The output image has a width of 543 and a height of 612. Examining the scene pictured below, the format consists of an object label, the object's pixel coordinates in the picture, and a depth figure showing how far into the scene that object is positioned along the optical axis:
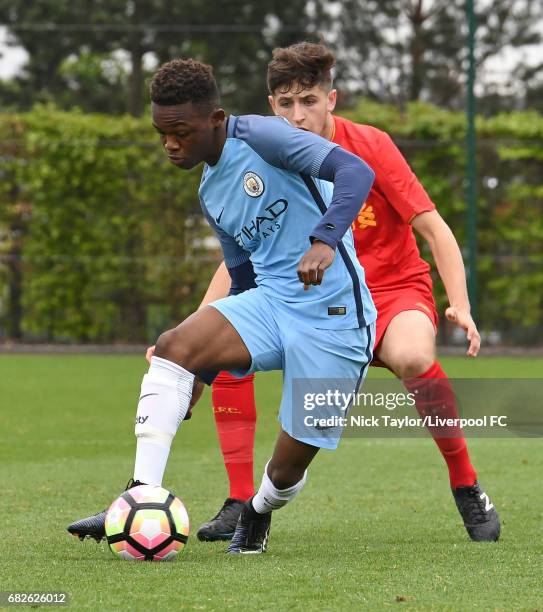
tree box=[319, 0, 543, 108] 54.31
